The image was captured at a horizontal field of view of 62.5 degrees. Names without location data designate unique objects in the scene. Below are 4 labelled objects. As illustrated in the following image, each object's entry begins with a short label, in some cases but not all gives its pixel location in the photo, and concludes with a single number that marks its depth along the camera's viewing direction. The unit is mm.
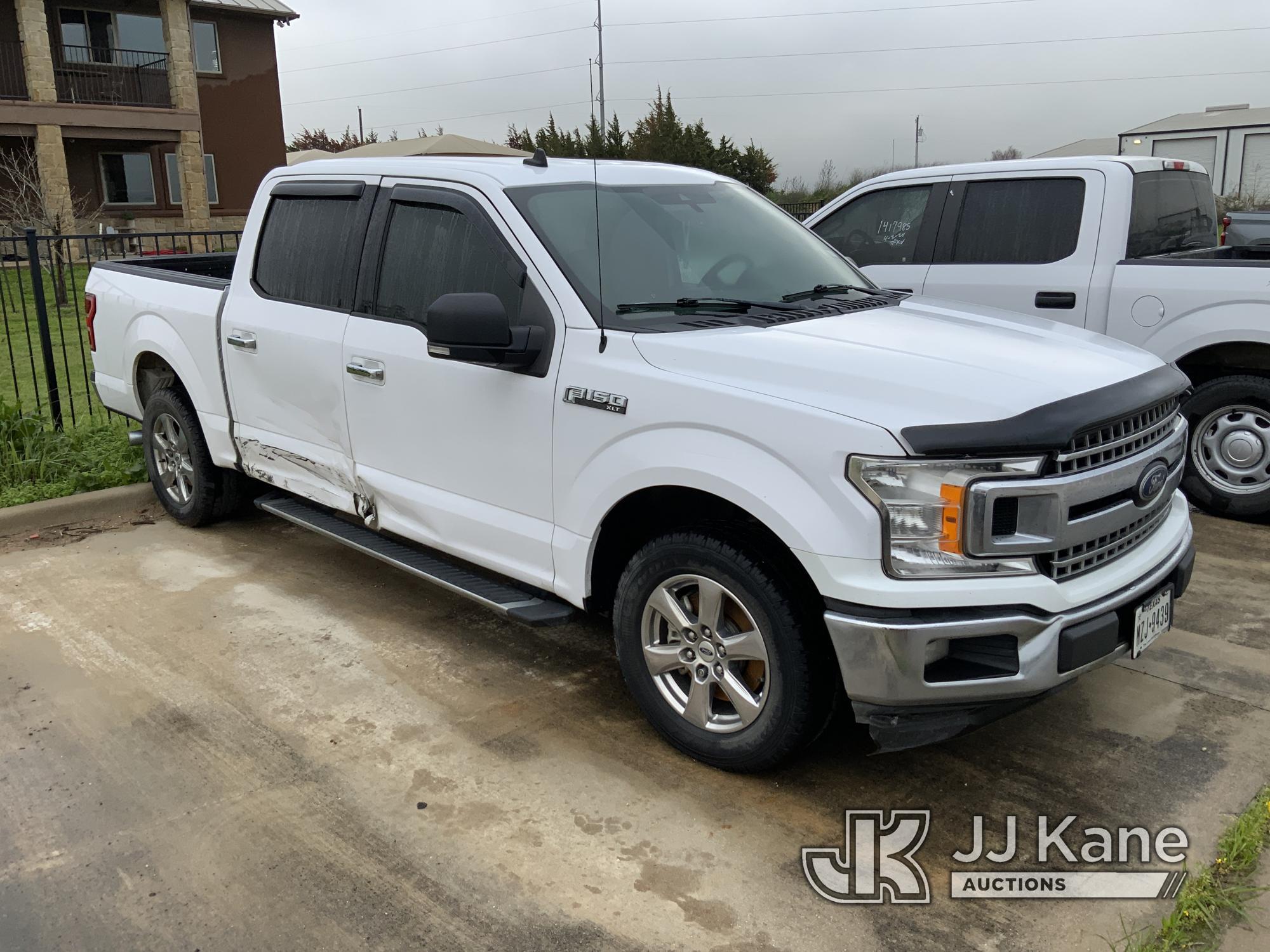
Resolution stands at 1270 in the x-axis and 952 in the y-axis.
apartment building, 26125
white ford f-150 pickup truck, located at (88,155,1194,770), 2904
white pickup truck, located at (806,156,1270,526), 5855
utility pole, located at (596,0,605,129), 36650
